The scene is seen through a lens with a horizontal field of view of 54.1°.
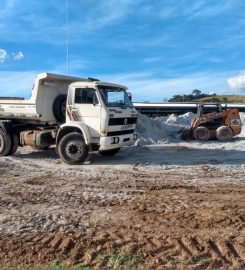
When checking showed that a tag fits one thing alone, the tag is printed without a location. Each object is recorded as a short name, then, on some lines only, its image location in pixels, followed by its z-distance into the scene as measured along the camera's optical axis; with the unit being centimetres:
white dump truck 738
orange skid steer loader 1073
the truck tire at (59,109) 814
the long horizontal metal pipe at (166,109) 1558
